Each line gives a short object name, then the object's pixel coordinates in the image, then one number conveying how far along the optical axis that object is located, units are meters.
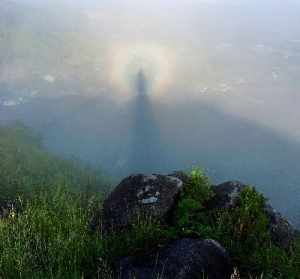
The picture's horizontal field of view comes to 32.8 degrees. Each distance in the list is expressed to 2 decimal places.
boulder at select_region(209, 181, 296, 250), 12.99
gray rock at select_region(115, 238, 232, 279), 9.51
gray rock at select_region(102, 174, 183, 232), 12.60
